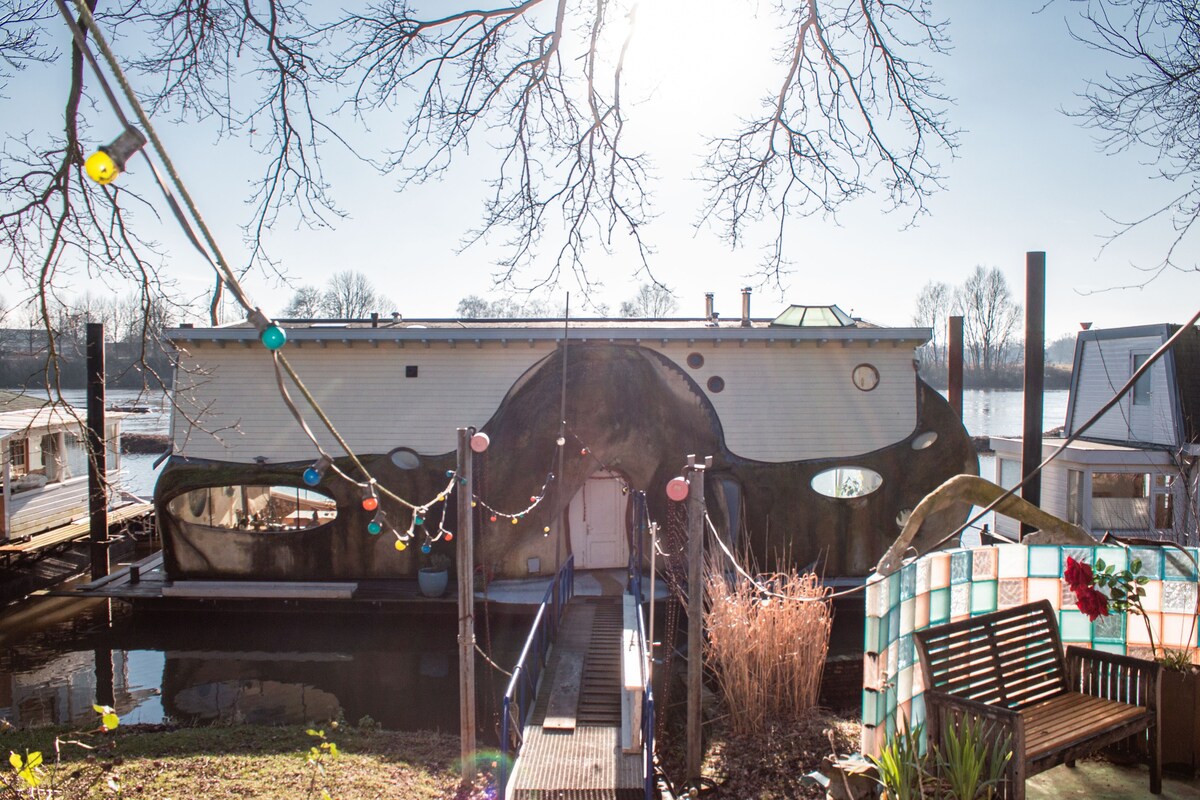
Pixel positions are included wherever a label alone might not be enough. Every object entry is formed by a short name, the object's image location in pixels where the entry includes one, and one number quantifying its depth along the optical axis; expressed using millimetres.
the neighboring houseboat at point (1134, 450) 16906
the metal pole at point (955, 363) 18188
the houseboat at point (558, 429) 15688
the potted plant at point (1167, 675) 5707
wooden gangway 7332
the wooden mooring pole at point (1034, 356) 14281
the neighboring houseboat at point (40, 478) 18031
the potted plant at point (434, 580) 14922
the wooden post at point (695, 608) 7316
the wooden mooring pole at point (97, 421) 15164
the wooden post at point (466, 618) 7789
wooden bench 5047
